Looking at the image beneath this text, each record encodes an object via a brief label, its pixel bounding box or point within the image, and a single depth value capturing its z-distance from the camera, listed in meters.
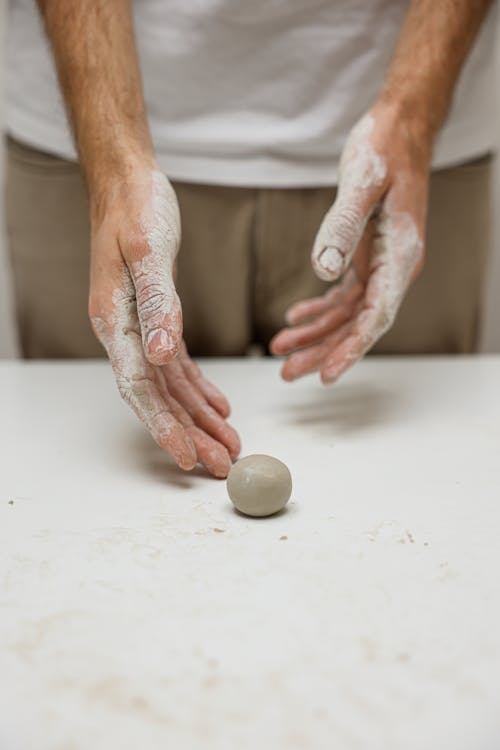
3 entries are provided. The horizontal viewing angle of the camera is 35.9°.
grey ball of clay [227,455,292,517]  0.81
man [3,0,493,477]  0.94
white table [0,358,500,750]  0.55
